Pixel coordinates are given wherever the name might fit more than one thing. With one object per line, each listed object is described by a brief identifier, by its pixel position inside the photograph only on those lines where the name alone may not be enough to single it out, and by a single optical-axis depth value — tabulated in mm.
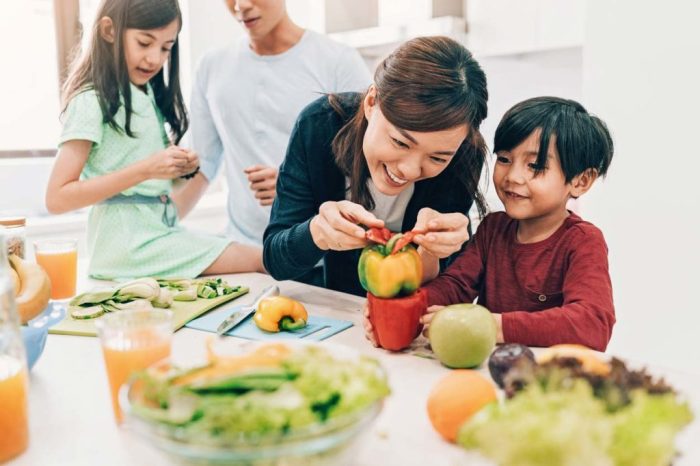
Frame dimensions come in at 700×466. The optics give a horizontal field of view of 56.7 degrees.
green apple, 961
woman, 1143
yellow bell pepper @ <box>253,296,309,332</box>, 1181
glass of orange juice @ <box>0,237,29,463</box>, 719
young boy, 1213
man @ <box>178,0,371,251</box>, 2062
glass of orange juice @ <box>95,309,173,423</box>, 789
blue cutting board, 1158
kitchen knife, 1174
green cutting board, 1189
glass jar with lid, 1401
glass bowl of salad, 553
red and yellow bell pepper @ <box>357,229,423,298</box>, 1061
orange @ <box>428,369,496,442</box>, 728
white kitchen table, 728
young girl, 1720
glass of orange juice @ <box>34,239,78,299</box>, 1511
